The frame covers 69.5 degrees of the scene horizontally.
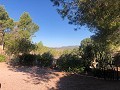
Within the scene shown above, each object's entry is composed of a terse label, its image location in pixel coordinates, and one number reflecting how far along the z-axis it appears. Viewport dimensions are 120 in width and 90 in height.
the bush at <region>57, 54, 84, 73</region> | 7.56
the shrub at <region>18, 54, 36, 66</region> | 9.38
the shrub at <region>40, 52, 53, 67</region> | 8.99
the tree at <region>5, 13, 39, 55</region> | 18.65
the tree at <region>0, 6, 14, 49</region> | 19.35
